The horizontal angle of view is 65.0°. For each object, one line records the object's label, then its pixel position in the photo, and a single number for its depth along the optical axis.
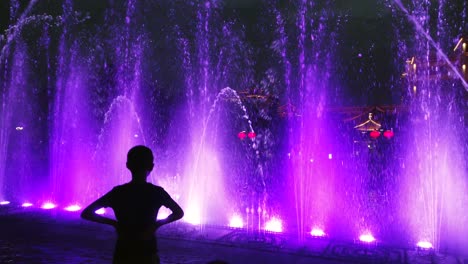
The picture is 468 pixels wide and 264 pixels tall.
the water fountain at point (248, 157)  12.87
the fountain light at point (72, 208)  12.39
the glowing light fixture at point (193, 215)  11.73
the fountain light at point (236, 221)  11.83
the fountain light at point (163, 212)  12.19
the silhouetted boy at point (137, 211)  2.61
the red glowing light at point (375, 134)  14.06
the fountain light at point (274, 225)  11.08
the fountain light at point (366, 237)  9.47
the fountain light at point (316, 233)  9.20
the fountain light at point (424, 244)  9.06
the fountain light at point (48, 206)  12.92
